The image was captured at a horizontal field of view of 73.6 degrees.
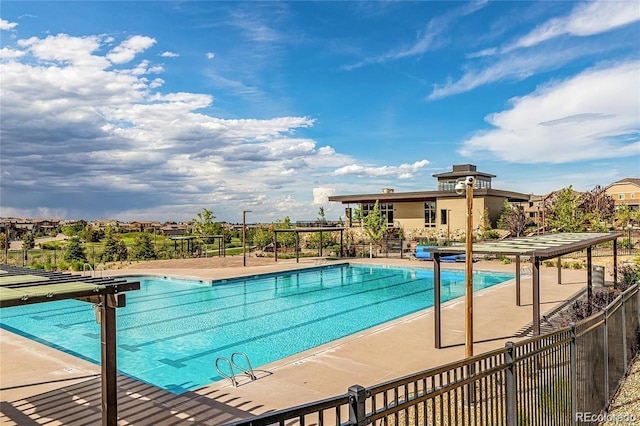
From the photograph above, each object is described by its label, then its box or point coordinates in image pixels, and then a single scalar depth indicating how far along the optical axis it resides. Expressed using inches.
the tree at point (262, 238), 1407.5
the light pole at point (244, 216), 962.7
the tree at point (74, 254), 983.6
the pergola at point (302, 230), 980.1
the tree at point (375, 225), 1255.0
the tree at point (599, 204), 1509.6
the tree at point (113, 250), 1071.5
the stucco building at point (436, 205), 1386.6
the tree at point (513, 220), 1210.0
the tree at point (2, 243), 1253.7
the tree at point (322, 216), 1828.2
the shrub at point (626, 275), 550.4
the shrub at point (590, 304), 387.9
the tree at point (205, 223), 1428.4
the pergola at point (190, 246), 1125.1
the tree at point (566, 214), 1202.0
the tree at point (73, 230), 1689.7
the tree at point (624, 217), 1416.1
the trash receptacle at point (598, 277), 542.6
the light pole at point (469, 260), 245.9
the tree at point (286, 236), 1418.6
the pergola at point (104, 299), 177.2
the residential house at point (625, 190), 2313.0
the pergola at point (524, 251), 310.2
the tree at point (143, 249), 1119.6
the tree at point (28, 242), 1235.5
